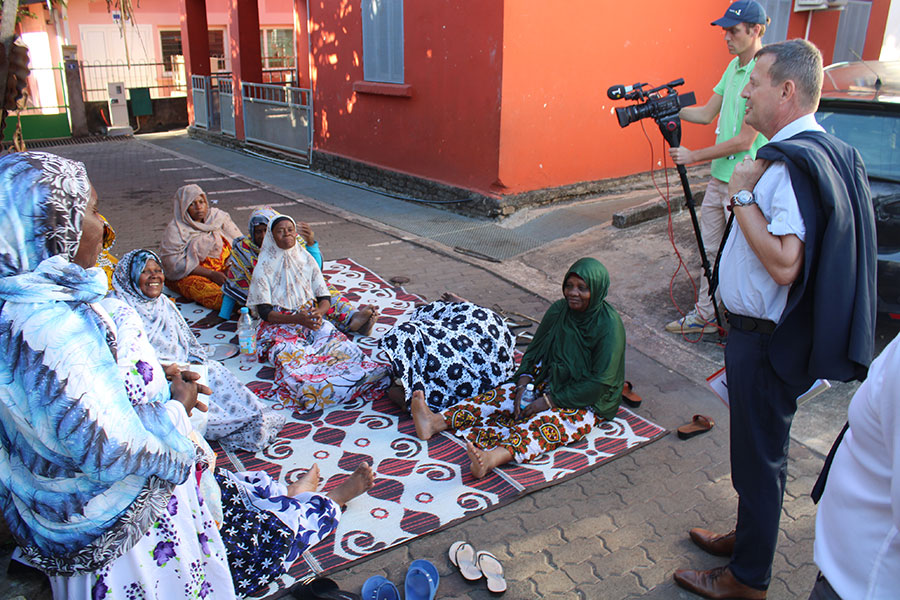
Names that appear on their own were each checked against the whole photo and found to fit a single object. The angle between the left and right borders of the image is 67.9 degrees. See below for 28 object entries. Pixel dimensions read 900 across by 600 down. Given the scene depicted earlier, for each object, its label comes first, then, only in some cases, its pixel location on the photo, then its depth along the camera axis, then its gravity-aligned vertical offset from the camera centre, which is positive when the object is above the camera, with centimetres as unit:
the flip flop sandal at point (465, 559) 278 -190
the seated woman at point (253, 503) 180 -163
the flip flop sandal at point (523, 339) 489 -172
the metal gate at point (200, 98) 1512 -19
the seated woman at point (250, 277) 501 -144
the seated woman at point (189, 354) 360 -149
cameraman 434 -23
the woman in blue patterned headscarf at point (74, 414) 161 -79
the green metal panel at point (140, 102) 1639 -32
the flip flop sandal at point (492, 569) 271 -190
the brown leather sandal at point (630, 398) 407 -176
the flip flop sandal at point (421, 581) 262 -184
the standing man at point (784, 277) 225 -59
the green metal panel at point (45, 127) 1511 -87
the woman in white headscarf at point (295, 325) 415 -155
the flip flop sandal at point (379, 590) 257 -184
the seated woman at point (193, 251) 564 -132
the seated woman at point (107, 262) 478 -124
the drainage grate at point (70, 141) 1491 -118
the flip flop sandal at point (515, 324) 509 -169
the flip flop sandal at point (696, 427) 379 -180
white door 1825 +87
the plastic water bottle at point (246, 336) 466 -164
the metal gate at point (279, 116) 1183 -45
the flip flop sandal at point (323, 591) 255 -183
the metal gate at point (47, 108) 1528 -45
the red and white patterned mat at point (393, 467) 302 -188
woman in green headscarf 362 -160
